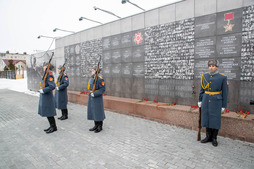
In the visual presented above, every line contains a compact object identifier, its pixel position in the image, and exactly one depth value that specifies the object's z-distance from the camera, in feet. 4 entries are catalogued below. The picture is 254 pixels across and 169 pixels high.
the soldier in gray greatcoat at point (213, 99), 13.02
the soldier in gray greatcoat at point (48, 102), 16.37
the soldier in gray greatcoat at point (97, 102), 16.48
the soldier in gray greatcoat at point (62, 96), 21.39
